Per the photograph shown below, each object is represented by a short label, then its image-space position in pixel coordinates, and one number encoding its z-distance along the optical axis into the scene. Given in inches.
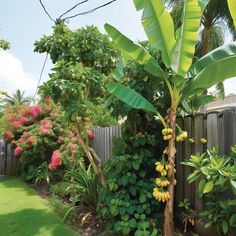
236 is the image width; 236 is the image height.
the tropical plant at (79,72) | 195.9
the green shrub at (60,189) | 293.3
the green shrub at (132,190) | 175.8
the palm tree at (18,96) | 1342.5
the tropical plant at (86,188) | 239.6
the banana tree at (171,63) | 147.4
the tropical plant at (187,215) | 168.6
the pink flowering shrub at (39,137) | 332.8
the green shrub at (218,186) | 119.3
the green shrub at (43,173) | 369.7
